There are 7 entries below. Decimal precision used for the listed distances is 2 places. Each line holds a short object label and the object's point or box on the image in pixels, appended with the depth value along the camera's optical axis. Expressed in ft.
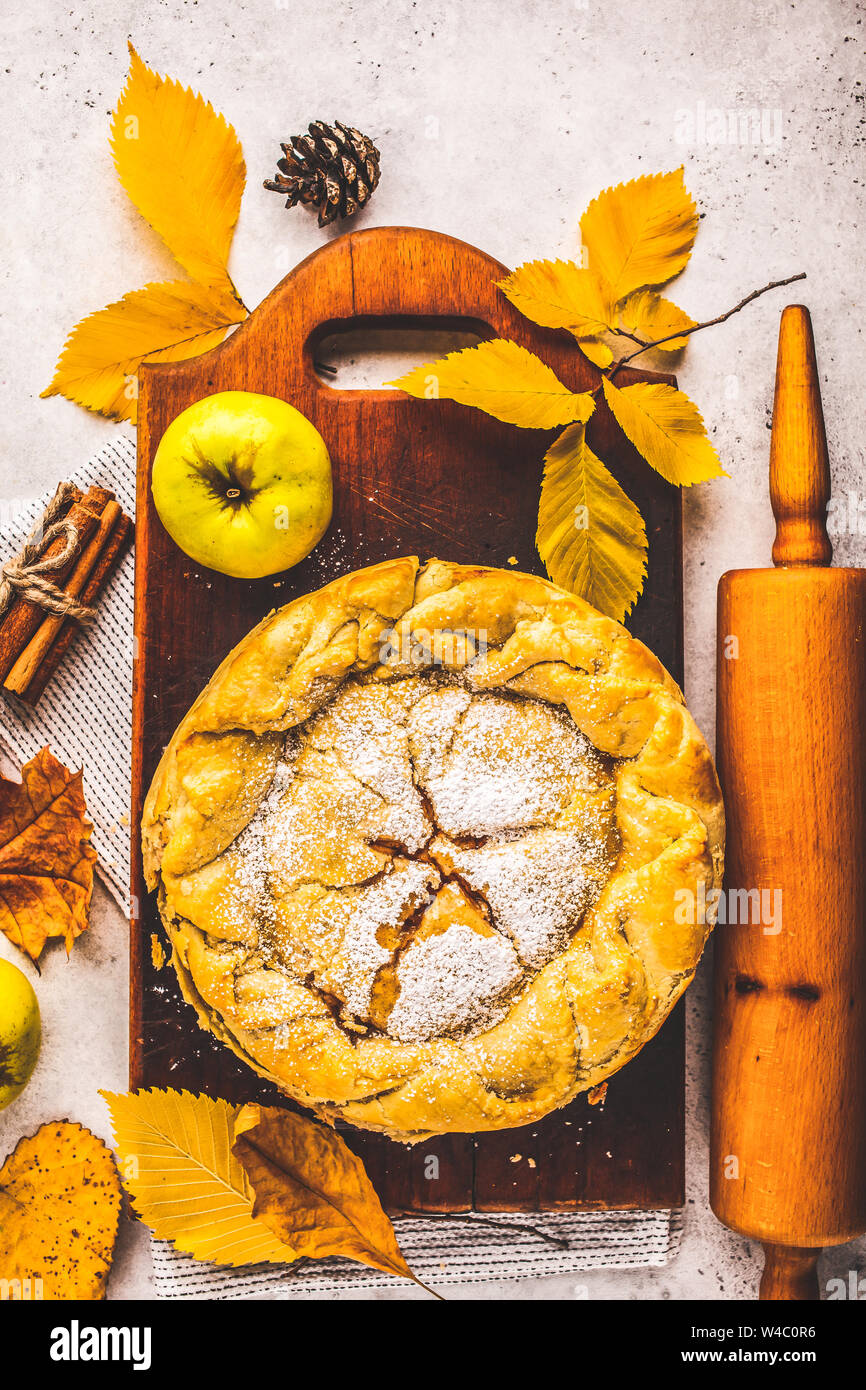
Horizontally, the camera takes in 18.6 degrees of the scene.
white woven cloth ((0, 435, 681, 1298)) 3.43
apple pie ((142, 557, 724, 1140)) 3.22
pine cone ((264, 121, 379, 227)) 3.46
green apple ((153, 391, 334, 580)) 3.26
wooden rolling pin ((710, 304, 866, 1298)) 3.31
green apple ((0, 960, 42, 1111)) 3.39
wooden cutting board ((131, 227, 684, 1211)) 3.40
